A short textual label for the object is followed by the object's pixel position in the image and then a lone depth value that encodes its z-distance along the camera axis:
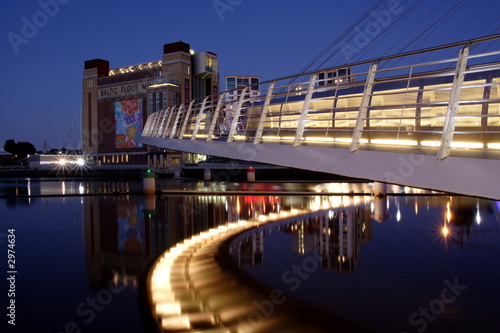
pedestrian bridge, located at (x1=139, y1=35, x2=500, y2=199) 3.74
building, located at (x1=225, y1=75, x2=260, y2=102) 158.79
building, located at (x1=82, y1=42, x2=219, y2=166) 84.62
